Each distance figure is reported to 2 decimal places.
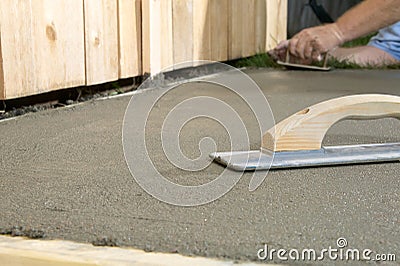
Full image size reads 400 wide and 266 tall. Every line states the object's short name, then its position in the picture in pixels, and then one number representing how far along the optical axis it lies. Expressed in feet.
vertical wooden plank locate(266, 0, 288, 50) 17.83
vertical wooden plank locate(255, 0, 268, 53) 17.21
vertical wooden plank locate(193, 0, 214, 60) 14.00
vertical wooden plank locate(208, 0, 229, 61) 14.92
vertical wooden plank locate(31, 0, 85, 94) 9.31
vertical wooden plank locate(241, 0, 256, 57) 16.48
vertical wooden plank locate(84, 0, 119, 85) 10.59
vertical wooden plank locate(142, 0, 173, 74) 12.08
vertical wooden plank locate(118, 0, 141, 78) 11.52
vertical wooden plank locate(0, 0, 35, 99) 8.66
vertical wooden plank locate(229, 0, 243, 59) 15.81
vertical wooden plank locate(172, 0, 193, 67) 13.23
